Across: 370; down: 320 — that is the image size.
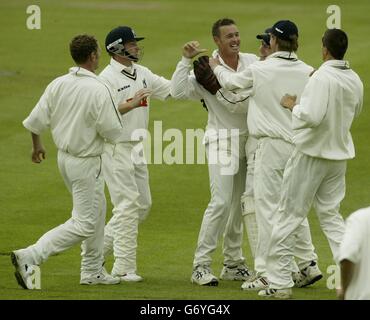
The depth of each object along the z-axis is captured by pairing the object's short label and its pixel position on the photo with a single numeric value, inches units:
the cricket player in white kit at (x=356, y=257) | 302.8
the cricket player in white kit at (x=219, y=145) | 480.4
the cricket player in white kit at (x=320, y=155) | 424.2
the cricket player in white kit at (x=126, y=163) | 491.2
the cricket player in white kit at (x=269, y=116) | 453.1
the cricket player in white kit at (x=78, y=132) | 455.8
